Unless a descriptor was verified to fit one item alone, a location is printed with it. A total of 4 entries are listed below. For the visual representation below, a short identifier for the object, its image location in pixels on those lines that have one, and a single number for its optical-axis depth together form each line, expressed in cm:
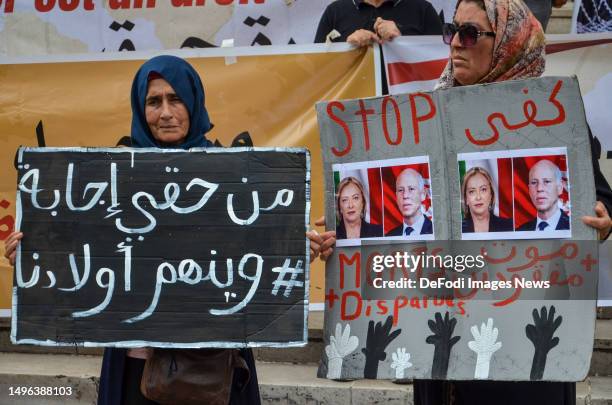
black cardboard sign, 562
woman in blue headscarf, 593
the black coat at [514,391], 570
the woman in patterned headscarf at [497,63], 573
